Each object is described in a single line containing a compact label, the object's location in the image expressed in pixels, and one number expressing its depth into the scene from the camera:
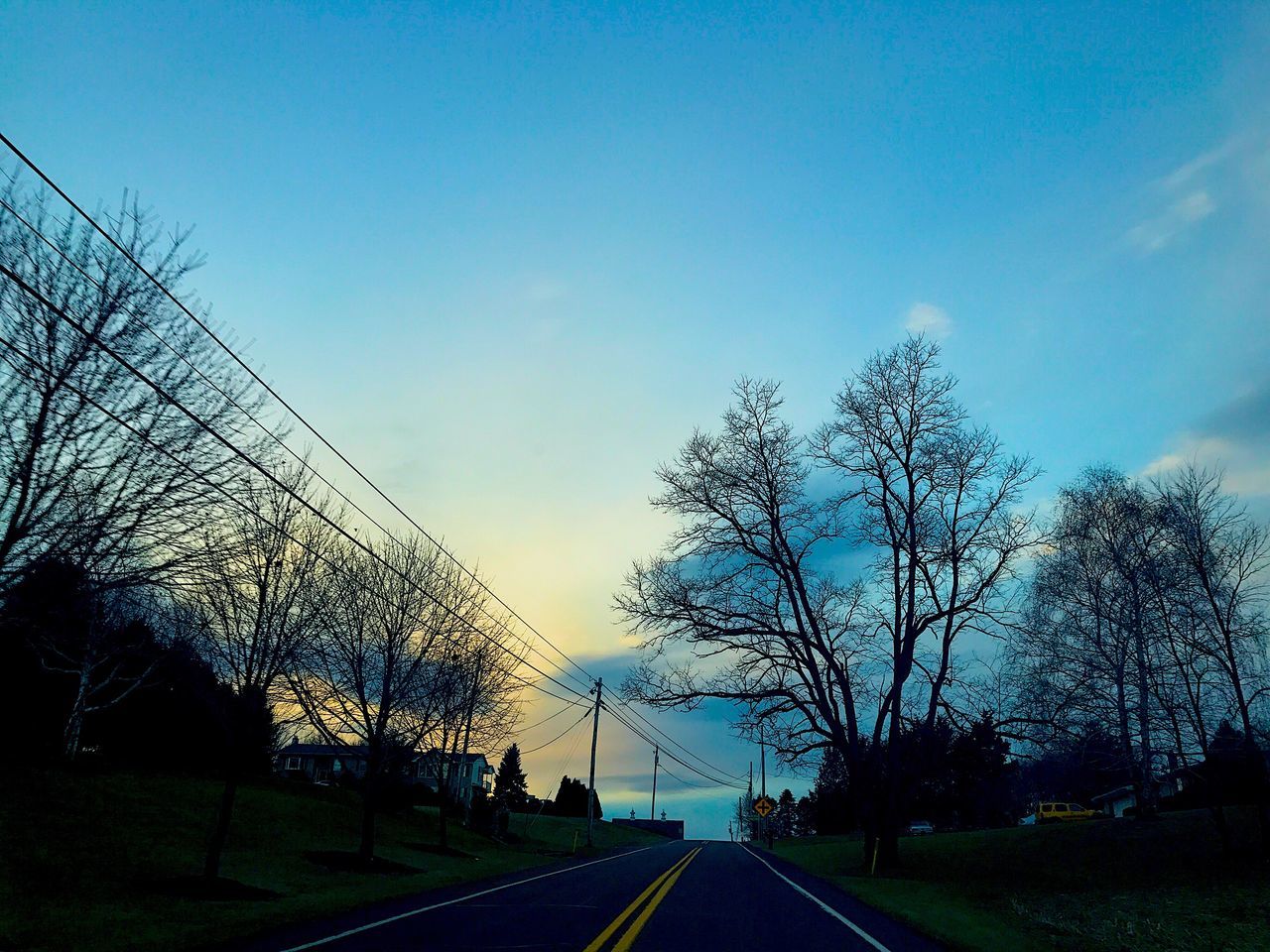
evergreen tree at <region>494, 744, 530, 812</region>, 97.06
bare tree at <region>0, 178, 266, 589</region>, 8.83
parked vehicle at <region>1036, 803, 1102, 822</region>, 52.12
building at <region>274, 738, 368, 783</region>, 85.44
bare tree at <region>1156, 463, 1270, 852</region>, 20.27
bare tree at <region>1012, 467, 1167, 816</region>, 21.23
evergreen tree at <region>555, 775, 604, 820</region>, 101.56
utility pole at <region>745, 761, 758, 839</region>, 105.75
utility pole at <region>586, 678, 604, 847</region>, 50.88
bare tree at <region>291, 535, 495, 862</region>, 23.50
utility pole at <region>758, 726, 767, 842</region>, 82.19
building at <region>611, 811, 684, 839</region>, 111.88
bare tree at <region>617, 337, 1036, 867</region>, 24.59
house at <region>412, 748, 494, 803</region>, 33.24
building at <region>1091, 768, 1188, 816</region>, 67.88
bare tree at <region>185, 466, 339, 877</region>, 15.88
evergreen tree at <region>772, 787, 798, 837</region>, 150.12
